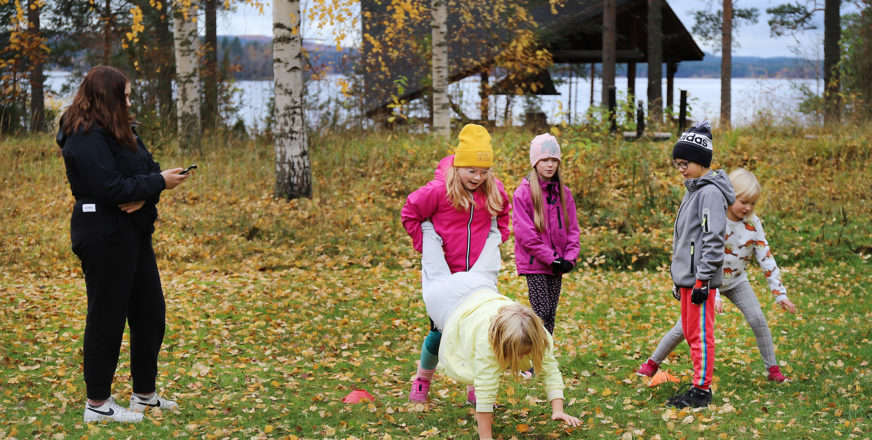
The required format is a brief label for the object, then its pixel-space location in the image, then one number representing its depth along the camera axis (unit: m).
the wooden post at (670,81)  24.20
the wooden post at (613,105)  16.50
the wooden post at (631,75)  22.81
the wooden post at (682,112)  17.22
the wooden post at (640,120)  16.03
